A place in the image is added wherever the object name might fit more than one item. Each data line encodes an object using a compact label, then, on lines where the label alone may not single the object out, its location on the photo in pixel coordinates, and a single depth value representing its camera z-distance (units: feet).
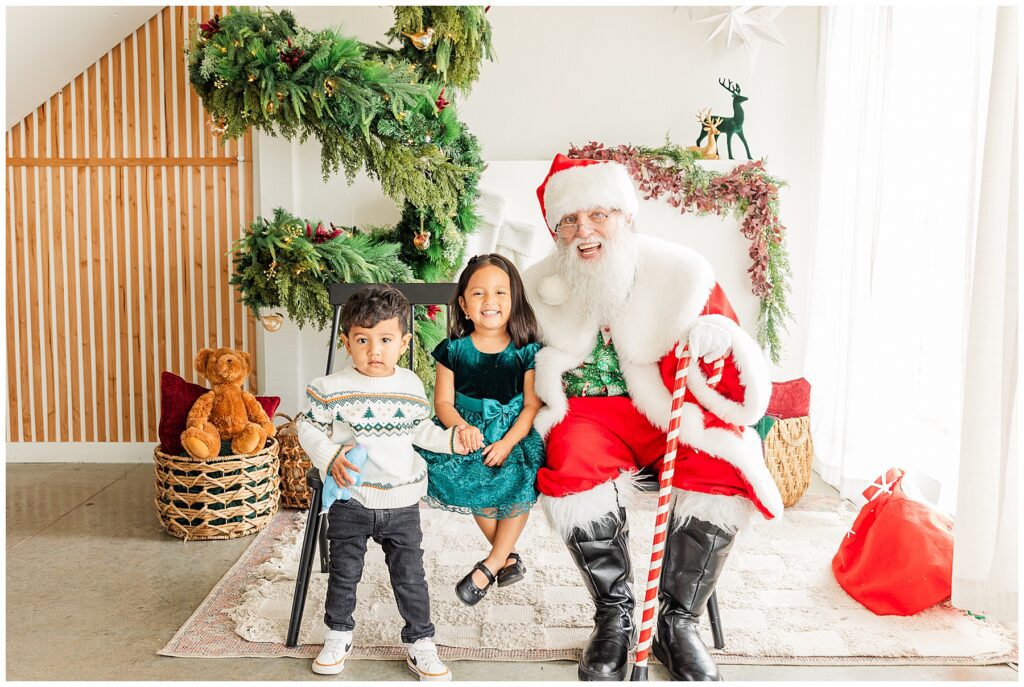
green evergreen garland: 9.87
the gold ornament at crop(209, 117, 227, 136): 10.48
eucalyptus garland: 13.07
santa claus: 6.73
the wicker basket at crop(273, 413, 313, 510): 11.40
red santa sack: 7.75
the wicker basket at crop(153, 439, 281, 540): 9.96
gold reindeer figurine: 13.23
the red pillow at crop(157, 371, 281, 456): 10.22
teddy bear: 9.99
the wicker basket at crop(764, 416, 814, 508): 11.00
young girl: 6.97
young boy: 6.66
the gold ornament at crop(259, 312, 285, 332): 12.61
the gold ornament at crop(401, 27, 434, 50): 10.46
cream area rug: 7.11
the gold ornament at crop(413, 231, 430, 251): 11.53
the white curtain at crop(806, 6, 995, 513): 9.60
